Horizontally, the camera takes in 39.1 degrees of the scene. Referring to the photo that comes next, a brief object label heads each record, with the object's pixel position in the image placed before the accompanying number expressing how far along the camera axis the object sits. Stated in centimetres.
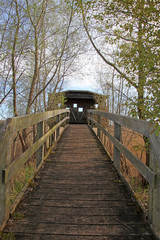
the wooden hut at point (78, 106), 2205
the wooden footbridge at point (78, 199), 241
